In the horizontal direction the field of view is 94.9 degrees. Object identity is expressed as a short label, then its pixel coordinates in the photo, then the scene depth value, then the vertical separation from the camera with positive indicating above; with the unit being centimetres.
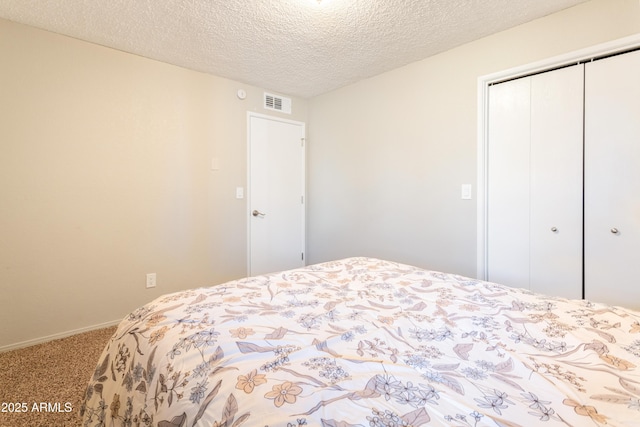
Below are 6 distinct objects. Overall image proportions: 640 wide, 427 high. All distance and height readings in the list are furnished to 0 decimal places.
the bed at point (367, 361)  60 -40
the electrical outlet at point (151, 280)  260 -62
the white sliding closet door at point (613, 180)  171 +18
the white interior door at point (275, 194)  323 +19
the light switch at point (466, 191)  232 +15
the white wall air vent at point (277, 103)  329 +123
